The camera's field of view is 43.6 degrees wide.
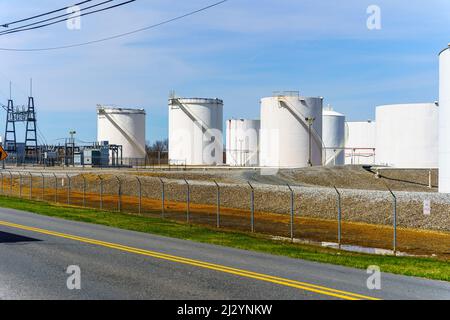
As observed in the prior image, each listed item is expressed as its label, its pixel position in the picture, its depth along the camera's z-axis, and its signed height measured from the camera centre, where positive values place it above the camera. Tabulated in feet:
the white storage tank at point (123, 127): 313.32 +14.86
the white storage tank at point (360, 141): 367.86 +9.12
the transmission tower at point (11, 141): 346.54 +7.78
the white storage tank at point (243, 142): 332.39 +7.37
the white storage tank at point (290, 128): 247.50 +11.43
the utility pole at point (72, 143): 281.76 +5.46
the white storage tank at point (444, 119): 127.13 +8.00
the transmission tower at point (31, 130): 339.38 +13.83
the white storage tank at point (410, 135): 267.39 +9.53
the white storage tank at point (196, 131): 287.07 +11.75
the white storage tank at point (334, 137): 315.78 +9.84
